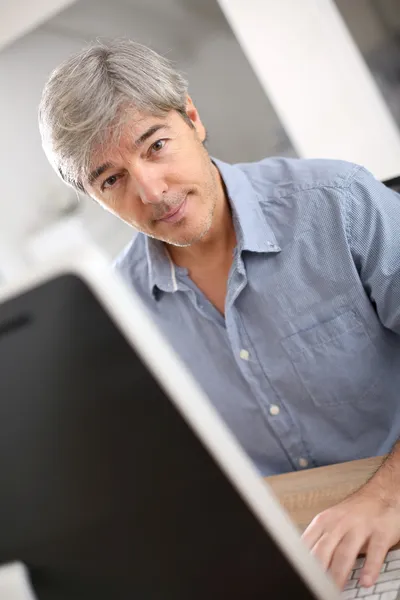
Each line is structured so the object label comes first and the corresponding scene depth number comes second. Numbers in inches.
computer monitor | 16.6
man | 47.3
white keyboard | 26.2
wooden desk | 38.5
